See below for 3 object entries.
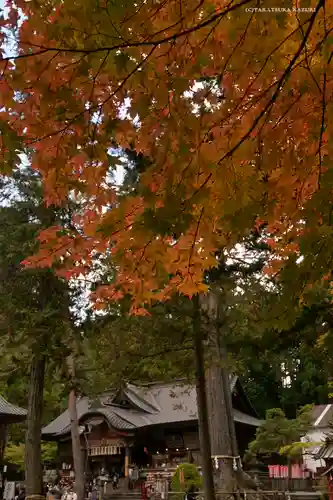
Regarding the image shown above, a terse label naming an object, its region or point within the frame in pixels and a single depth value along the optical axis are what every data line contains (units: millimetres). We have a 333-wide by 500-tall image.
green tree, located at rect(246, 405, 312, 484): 21859
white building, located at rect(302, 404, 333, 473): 34906
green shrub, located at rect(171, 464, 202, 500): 16998
